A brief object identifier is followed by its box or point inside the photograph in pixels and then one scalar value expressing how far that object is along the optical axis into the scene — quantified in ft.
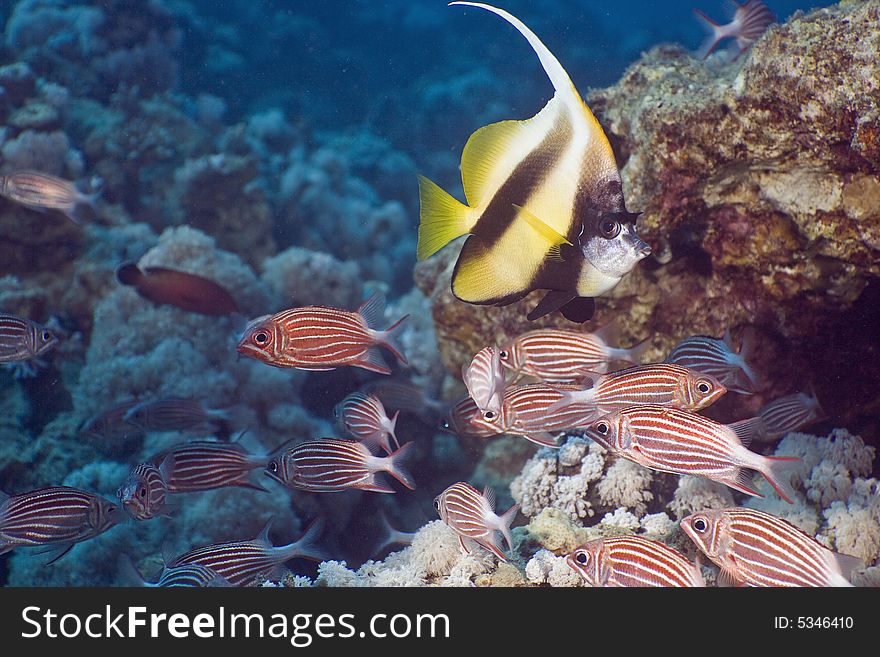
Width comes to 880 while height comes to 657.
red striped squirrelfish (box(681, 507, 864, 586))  6.48
